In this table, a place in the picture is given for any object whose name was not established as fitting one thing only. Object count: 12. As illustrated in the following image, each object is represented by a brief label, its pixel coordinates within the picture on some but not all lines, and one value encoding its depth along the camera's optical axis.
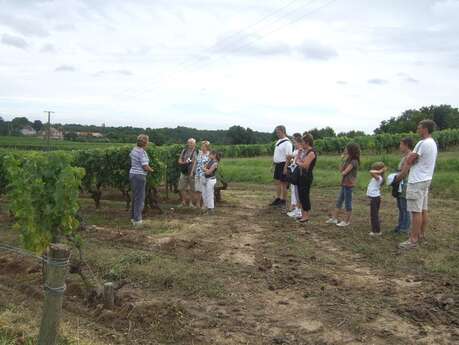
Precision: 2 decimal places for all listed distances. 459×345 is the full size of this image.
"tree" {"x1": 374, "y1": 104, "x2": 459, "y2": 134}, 63.89
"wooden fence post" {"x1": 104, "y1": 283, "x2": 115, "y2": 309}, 5.34
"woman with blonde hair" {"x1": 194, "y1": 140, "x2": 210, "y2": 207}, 11.17
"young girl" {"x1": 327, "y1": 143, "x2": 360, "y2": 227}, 8.95
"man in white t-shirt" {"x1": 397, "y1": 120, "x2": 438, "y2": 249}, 7.62
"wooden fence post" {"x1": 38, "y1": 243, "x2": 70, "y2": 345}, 3.78
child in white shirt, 8.72
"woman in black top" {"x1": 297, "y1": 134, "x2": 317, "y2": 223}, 9.38
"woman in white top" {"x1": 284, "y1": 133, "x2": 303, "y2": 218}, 9.80
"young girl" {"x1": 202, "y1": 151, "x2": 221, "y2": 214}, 10.94
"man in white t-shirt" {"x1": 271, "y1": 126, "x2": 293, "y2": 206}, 10.85
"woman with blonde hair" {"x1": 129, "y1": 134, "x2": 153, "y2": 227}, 9.56
